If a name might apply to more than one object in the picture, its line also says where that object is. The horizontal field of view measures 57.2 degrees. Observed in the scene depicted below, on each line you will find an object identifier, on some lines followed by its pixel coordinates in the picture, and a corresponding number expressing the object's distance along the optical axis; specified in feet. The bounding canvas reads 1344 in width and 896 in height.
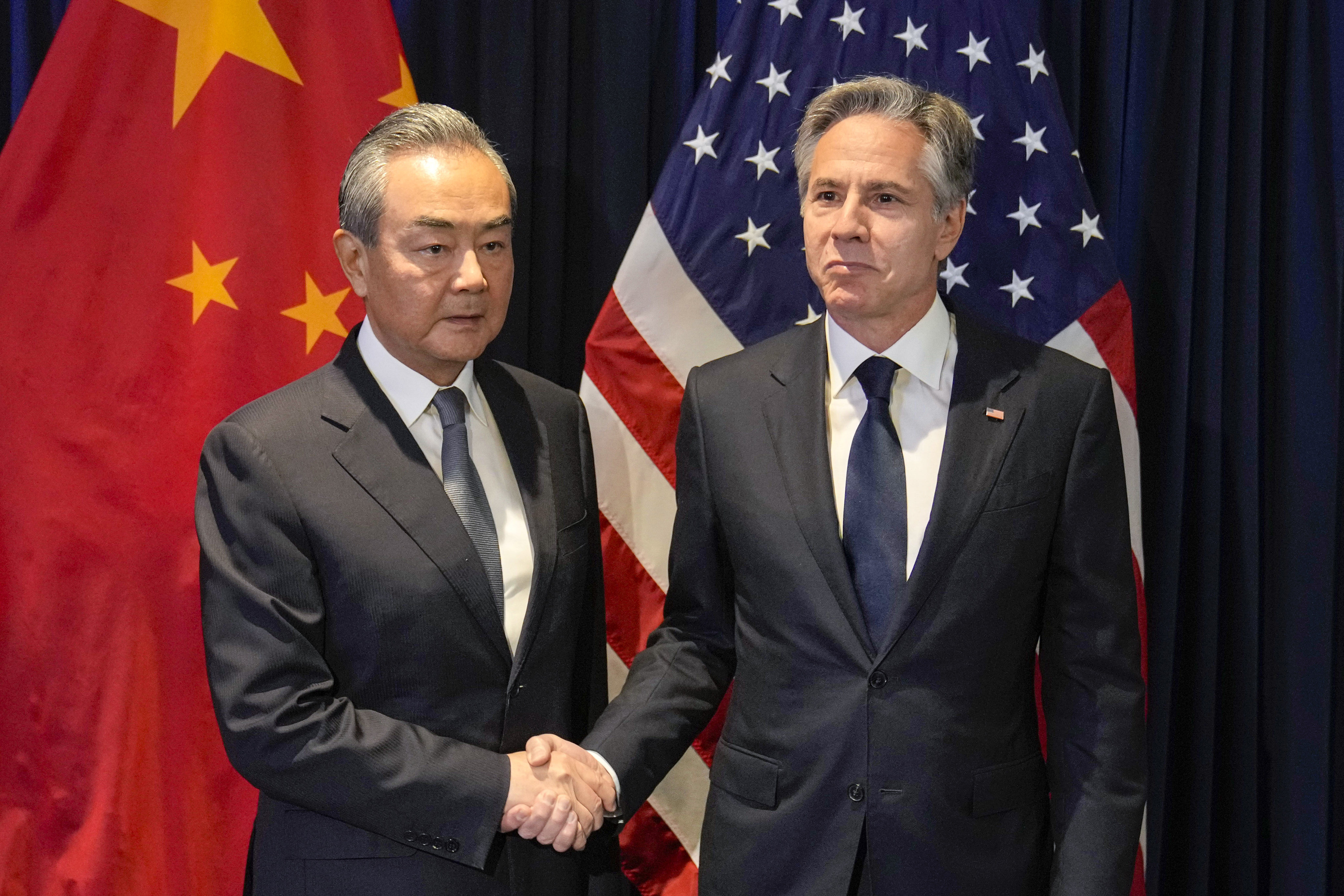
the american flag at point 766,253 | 8.66
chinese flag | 7.79
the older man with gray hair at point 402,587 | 5.85
